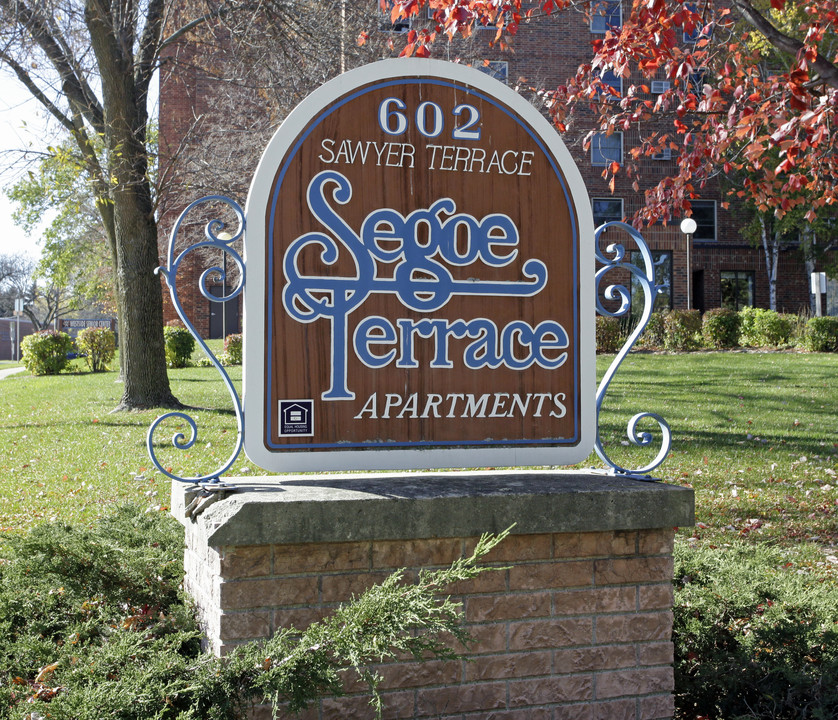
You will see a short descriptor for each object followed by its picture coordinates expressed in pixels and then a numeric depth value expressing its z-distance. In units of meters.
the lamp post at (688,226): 15.91
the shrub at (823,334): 18.64
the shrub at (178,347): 23.17
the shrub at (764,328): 19.97
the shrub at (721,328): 20.00
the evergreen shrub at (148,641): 2.31
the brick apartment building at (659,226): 25.61
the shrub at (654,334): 20.19
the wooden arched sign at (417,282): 2.85
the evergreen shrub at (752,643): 2.99
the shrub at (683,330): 19.77
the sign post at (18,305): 41.41
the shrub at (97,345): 23.48
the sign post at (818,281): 20.02
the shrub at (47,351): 23.38
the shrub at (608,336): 19.44
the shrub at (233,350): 22.55
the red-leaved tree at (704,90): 6.20
